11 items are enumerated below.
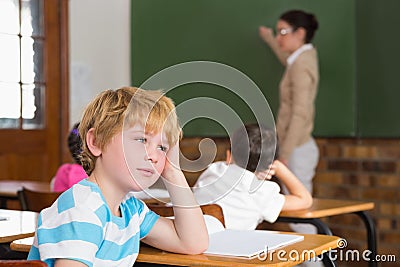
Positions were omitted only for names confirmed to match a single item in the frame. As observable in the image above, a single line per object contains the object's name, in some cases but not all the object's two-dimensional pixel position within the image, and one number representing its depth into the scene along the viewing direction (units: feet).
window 18.43
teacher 15.23
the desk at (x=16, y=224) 7.06
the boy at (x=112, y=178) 5.50
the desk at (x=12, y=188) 12.98
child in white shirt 9.14
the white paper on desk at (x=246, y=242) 6.21
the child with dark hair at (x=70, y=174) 11.73
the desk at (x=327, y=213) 10.18
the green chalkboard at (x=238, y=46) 15.99
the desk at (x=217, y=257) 5.83
